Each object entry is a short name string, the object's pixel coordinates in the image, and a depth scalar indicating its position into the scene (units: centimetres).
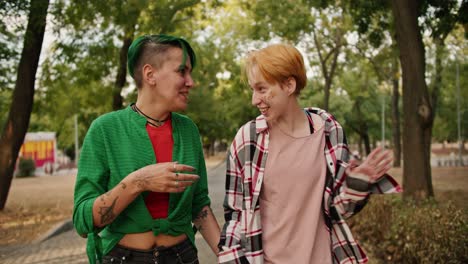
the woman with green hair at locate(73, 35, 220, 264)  258
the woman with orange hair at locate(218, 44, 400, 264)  279
